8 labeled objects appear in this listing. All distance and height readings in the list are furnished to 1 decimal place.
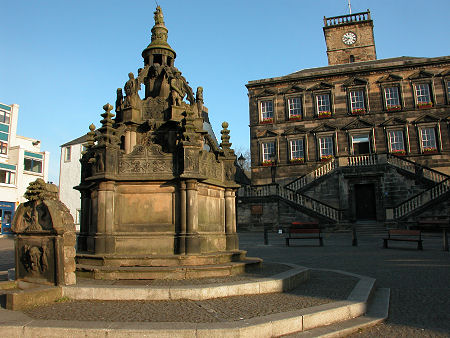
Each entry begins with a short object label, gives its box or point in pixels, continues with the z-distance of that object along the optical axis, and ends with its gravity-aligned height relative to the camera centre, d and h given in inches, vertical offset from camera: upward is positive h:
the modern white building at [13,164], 1800.0 +340.3
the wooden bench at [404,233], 628.4 -26.2
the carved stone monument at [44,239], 248.8 -7.6
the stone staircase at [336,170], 1008.2 +98.4
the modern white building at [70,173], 1973.4 +288.0
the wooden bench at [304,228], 766.5 -16.7
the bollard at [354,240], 723.4 -39.9
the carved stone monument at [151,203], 294.7 +18.9
